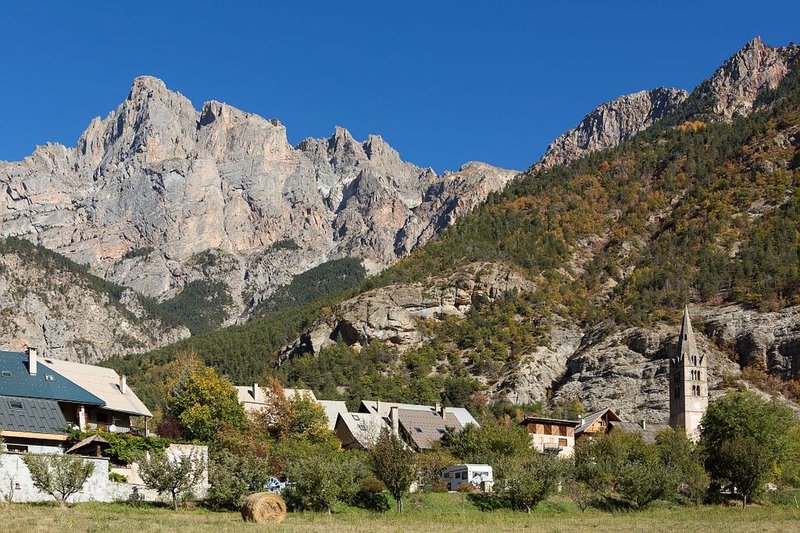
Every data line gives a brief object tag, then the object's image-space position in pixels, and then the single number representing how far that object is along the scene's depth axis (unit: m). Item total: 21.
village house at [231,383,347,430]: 106.88
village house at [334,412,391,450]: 99.62
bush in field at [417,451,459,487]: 81.07
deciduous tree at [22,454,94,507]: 56.56
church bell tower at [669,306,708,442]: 121.38
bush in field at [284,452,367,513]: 63.41
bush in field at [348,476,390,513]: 67.19
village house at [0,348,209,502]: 61.09
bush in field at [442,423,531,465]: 90.69
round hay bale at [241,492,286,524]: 53.41
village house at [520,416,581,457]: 110.81
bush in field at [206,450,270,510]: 61.72
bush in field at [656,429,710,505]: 78.31
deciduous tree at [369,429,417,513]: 66.50
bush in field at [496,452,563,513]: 68.31
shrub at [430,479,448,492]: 77.25
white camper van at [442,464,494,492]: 78.38
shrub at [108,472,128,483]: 64.06
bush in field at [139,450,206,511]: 60.88
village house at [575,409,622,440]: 116.00
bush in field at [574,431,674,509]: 73.00
